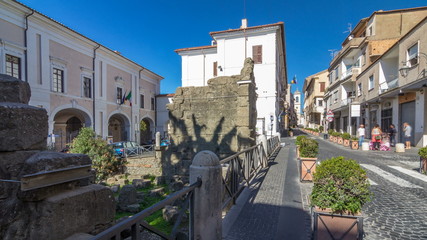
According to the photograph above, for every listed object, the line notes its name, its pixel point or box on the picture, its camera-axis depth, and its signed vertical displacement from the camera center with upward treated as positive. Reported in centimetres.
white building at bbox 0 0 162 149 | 1395 +375
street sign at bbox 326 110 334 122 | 1812 +14
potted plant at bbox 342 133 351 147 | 1462 -154
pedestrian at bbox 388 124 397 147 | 1341 -122
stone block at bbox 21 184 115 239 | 141 -72
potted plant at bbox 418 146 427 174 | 664 -141
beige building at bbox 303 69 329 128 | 3925 +422
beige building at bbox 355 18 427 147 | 1187 +216
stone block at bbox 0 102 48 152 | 159 -8
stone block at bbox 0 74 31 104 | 184 +25
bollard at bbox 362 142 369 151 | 1259 -176
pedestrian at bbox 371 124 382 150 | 1278 -130
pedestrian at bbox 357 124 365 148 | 1409 -121
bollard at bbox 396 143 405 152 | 1121 -163
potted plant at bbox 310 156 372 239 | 266 -115
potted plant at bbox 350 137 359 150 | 1314 -170
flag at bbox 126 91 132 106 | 2334 +245
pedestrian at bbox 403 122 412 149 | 1196 -85
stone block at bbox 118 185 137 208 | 605 -234
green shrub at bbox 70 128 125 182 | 1016 -167
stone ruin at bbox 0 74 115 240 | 142 -54
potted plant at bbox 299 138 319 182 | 598 -121
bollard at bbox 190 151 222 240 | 253 -99
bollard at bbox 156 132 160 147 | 1677 -179
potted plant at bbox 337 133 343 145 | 1597 -166
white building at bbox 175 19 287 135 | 2170 +689
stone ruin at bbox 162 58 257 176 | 735 -6
